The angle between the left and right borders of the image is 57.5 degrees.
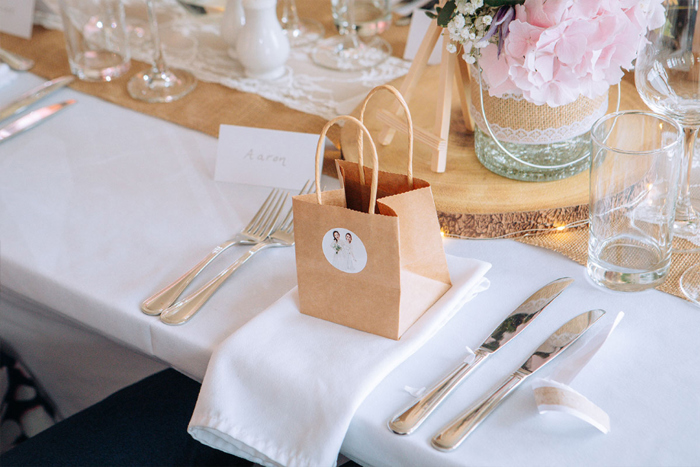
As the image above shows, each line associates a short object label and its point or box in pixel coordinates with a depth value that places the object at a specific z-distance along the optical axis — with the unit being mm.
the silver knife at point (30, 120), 1214
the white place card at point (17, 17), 1565
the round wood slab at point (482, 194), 916
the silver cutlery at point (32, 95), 1267
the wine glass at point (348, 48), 1434
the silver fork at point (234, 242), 821
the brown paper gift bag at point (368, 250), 663
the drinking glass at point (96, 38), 1406
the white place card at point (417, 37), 1365
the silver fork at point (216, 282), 795
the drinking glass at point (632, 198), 750
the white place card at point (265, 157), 1052
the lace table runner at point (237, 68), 1316
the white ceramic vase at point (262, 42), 1275
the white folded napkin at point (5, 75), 1388
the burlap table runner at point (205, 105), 1240
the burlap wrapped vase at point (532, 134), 896
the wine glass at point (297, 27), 1542
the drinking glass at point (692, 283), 787
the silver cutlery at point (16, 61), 1444
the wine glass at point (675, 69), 792
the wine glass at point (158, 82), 1332
